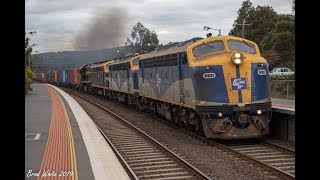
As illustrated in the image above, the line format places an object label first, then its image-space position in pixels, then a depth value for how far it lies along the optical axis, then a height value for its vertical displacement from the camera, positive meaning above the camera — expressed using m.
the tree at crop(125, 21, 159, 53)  123.56 +12.22
